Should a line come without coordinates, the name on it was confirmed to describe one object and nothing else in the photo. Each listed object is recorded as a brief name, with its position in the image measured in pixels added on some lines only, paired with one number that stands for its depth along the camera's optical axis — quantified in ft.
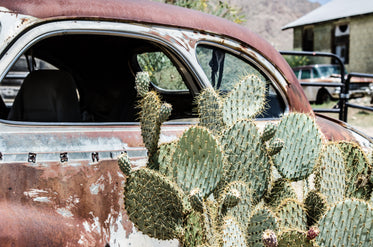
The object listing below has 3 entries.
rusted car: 5.94
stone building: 72.74
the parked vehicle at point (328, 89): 51.11
